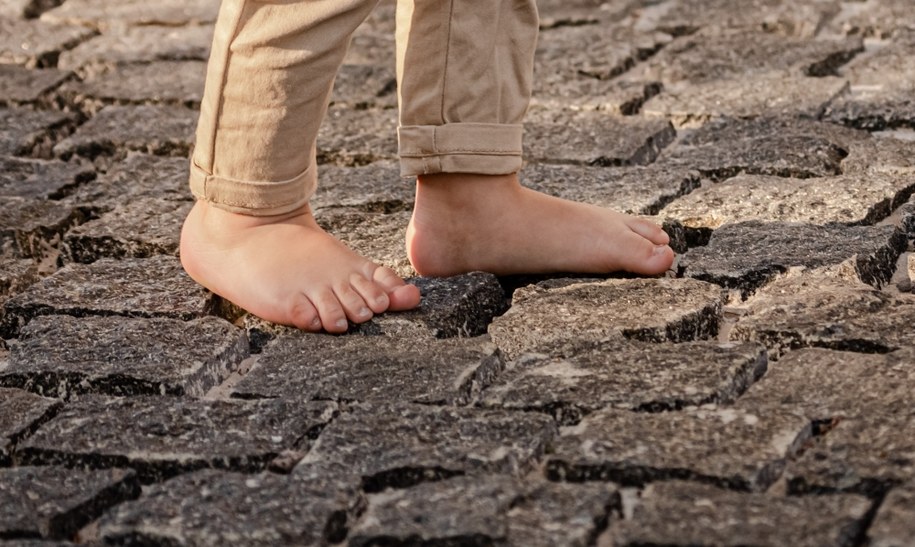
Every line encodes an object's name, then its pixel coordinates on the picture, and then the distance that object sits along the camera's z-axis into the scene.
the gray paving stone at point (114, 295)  2.36
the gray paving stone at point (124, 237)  2.71
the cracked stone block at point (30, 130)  3.37
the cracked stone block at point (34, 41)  4.12
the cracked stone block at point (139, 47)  4.07
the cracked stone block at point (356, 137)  3.21
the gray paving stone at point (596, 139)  3.06
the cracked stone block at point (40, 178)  3.04
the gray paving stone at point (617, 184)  2.76
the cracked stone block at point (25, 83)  3.73
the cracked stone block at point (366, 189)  2.87
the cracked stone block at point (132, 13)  4.54
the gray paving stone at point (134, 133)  3.33
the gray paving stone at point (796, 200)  2.61
